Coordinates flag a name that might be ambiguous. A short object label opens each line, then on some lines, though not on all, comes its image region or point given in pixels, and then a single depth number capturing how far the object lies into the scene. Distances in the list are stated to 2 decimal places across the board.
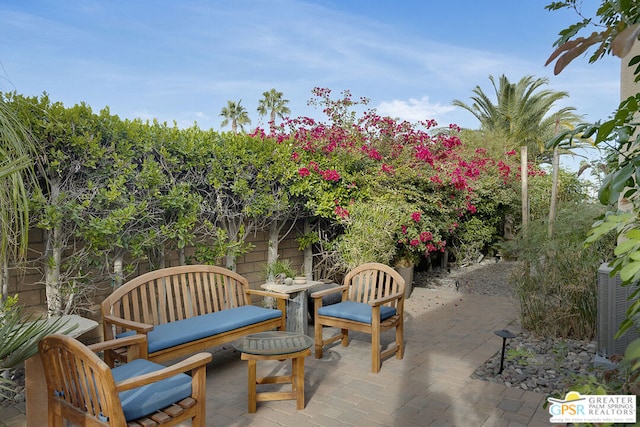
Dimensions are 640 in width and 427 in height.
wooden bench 3.53
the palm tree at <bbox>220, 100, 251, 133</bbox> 32.15
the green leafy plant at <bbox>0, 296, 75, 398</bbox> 2.38
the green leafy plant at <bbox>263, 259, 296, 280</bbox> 6.07
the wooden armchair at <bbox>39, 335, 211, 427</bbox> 2.29
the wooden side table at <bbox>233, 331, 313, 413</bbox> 3.34
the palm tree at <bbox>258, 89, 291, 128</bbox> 30.75
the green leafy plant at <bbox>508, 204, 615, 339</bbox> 4.83
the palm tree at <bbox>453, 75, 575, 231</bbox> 18.58
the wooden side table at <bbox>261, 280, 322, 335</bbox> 5.08
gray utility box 3.91
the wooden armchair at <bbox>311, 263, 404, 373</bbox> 4.28
